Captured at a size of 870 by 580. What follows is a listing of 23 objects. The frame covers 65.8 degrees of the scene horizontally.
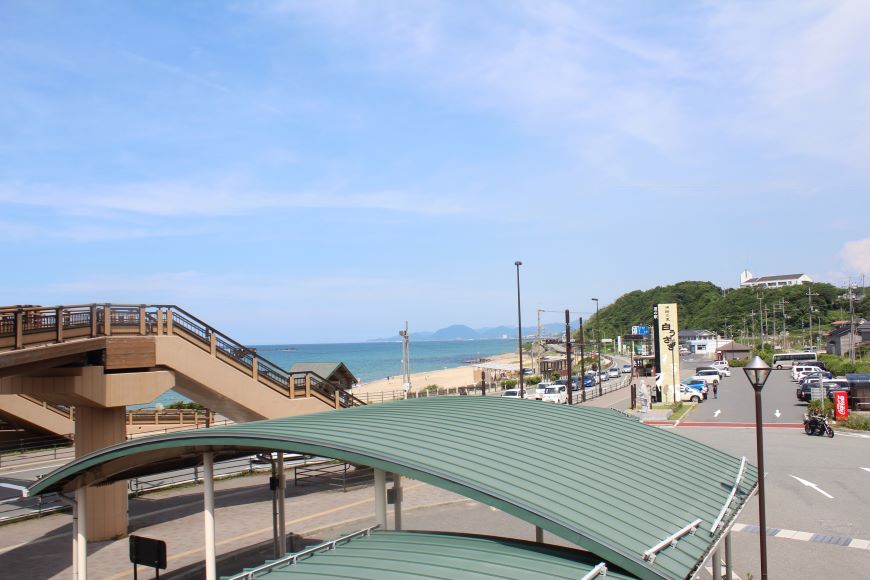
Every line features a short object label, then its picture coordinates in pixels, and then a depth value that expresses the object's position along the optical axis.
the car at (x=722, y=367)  66.81
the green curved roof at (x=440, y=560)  6.55
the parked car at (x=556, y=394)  48.53
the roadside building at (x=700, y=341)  116.50
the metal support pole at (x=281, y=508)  11.68
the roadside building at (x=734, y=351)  81.88
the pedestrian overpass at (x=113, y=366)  14.55
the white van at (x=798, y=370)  55.94
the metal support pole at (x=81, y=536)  10.41
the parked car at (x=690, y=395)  46.16
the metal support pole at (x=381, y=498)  8.82
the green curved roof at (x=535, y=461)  7.16
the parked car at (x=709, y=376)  52.65
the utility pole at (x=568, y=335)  39.62
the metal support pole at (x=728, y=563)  10.74
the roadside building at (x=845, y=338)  76.00
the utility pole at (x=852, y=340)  55.59
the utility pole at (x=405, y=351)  49.42
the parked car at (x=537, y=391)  49.84
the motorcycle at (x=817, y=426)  30.25
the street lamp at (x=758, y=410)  11.56
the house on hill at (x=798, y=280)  193.75
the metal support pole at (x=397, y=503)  9.97
